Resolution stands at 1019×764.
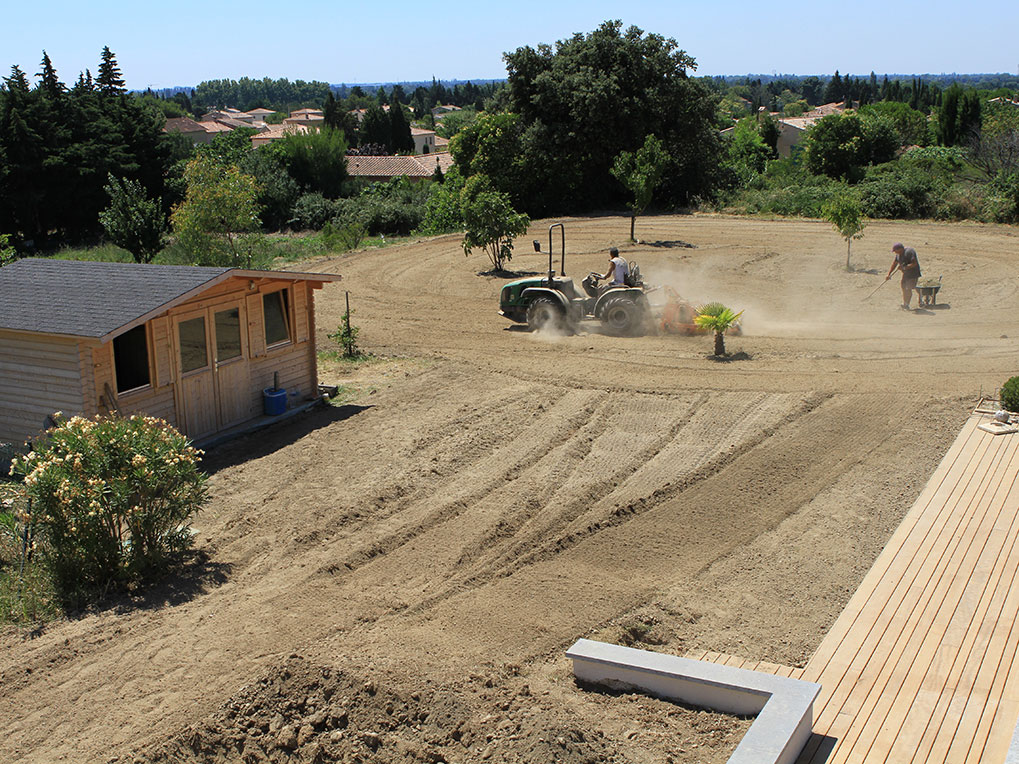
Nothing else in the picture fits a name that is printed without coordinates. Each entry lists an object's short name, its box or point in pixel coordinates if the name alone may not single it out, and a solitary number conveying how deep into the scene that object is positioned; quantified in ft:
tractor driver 63.98
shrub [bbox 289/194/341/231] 148.50
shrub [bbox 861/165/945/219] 117.91
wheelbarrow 71.31
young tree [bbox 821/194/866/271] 85.61
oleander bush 30.73
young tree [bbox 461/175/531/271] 89.20
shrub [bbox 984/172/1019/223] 112.16
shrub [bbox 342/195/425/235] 133.79
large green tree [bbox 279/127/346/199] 188.65
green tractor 64.85
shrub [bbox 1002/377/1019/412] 46.91
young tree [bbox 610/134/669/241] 101.09
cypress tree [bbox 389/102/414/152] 370.73
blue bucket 50.34
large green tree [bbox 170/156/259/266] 83.46
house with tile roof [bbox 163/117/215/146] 441.68
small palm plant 59.06
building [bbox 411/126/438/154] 440.04
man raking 71.00
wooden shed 41.98
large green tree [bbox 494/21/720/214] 129.59
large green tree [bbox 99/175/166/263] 86.12
